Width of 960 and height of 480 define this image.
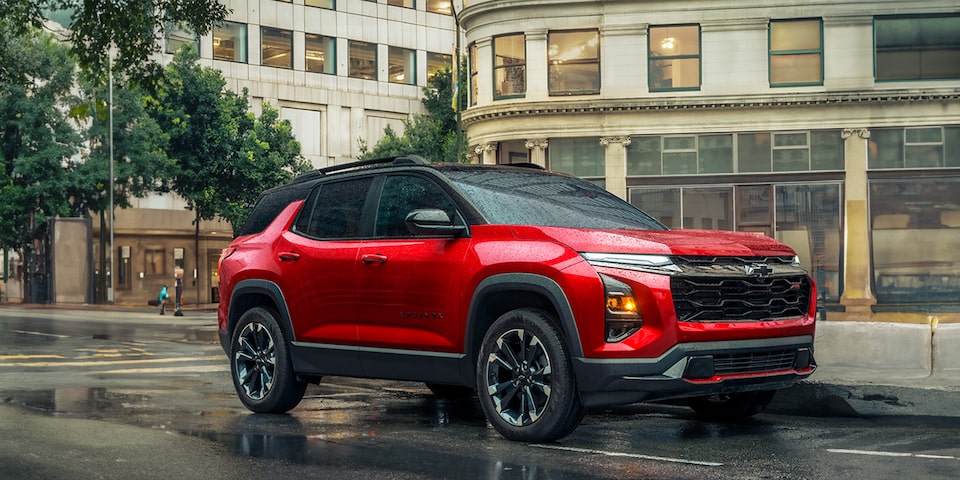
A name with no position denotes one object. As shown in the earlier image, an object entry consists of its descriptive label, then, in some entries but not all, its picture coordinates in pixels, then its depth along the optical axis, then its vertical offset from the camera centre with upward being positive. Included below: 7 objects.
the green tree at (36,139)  47.44 +4.50
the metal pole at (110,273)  48.16 -0.85
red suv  7.27 -0.33
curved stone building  34.06 +3.42
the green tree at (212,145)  47.69 +4.21
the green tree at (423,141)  54.81 +4.89
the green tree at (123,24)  19.44 +3.70
